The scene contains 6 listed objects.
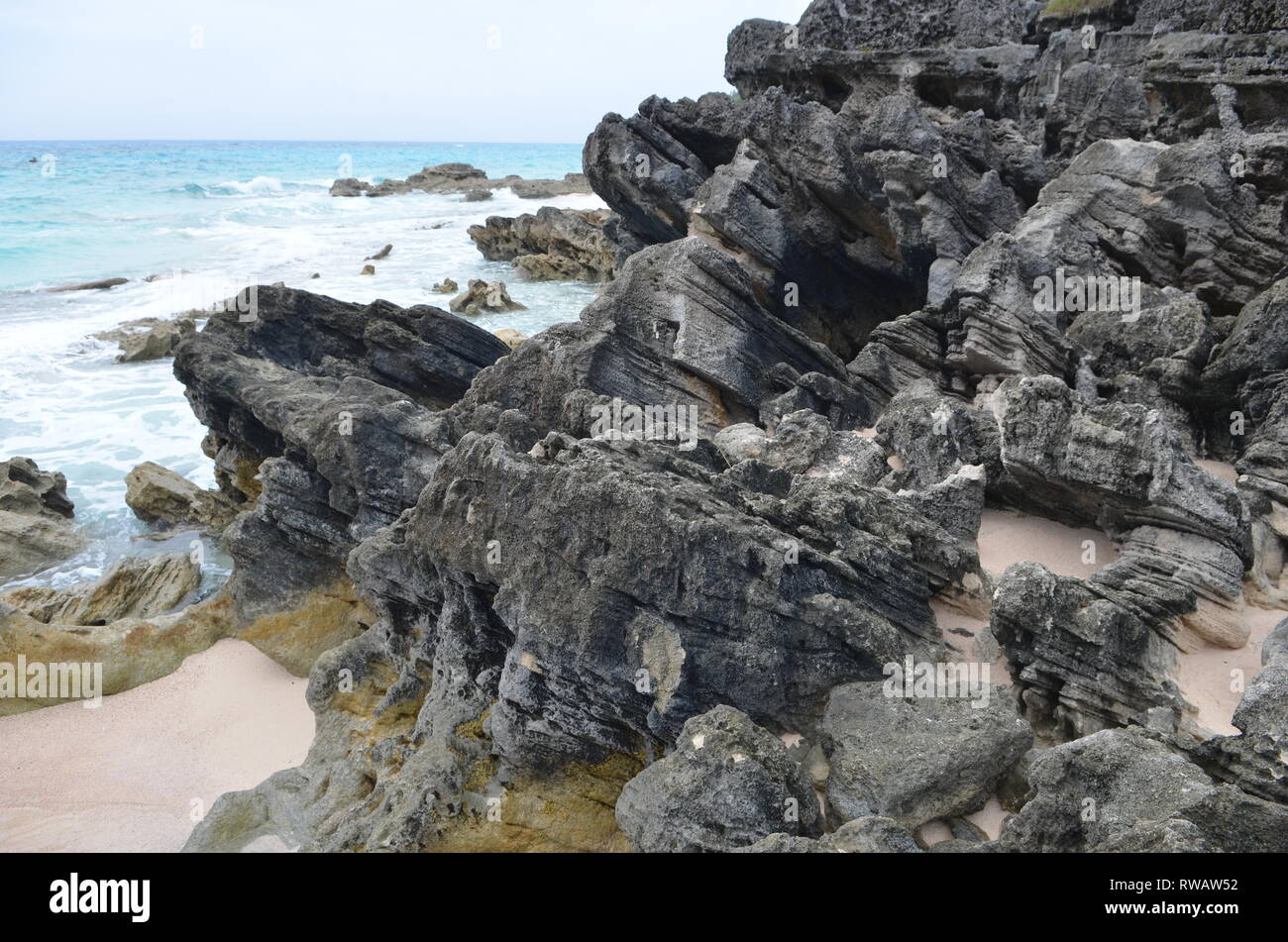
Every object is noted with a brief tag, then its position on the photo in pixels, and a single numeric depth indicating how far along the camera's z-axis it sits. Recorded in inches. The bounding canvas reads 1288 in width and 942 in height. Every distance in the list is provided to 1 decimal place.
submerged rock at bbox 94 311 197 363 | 1262.3
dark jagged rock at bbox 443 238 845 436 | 576.7
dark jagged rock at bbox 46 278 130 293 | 1775.3
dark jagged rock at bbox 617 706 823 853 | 286.7
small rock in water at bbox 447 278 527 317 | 1547.7
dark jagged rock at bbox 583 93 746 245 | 971.3
